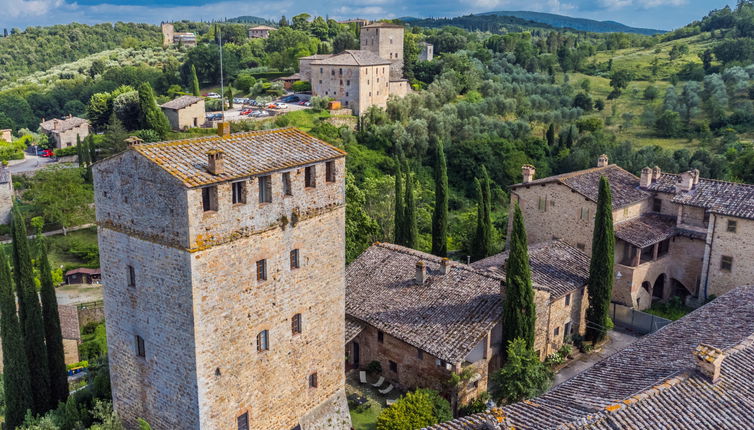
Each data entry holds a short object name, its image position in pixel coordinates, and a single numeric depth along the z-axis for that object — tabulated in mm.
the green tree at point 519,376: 24234
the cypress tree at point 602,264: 30641
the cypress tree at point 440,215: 40344
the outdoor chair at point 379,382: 26953
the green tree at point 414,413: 22312
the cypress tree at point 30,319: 24109
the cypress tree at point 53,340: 24734
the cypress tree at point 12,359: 23609
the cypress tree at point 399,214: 40344
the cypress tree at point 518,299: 25531
